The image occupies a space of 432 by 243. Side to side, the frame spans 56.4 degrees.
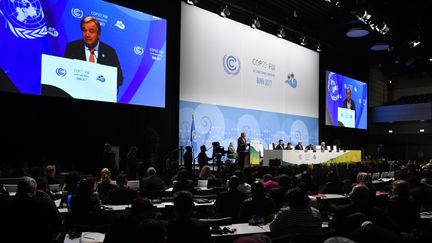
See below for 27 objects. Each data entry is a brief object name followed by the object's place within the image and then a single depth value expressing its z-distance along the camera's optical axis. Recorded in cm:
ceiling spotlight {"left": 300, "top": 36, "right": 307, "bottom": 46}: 1620
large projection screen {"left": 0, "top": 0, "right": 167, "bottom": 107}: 820
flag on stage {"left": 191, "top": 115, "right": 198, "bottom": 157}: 1224
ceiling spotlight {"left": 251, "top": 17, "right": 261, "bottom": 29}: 1358
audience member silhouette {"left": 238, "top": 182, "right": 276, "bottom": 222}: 475
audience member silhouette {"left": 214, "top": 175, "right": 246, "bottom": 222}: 524
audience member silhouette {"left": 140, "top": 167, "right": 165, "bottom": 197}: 668
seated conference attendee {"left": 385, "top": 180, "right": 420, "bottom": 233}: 439
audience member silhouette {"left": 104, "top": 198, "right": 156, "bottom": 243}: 300
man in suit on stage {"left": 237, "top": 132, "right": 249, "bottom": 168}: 1131
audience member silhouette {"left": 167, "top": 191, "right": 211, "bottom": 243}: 314
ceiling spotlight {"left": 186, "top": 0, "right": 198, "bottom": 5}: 1159
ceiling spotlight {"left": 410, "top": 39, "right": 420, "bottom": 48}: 1384
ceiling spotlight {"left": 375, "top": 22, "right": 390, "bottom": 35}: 1277
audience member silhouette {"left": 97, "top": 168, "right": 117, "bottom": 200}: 598
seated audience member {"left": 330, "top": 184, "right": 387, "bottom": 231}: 392
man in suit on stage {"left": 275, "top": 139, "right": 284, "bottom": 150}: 1320
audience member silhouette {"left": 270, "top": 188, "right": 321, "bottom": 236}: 368
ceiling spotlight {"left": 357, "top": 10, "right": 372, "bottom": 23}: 1189
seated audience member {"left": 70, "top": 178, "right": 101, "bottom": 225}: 435
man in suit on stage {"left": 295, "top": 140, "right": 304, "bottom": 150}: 1384
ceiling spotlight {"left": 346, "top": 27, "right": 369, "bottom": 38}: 1562
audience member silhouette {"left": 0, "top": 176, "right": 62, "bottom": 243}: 358
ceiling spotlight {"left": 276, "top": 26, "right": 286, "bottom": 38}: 1463
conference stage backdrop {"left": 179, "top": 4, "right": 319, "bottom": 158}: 1255
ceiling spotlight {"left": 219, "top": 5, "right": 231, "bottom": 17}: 1255
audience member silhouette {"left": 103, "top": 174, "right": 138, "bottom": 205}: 536
